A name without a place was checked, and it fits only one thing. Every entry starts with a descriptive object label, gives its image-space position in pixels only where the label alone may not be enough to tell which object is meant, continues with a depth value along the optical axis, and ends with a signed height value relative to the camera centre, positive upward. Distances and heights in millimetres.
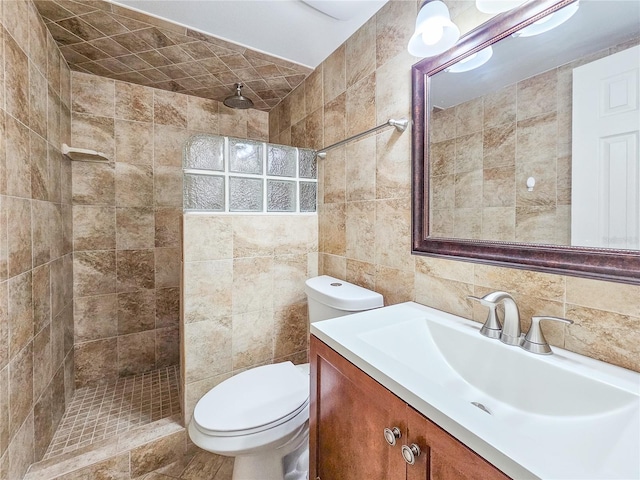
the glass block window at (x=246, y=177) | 1414 +318
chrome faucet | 745 -218
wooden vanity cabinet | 480 -422
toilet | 1037 -693
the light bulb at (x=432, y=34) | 858 +622
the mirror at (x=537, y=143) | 648 +262
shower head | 1998 +958
